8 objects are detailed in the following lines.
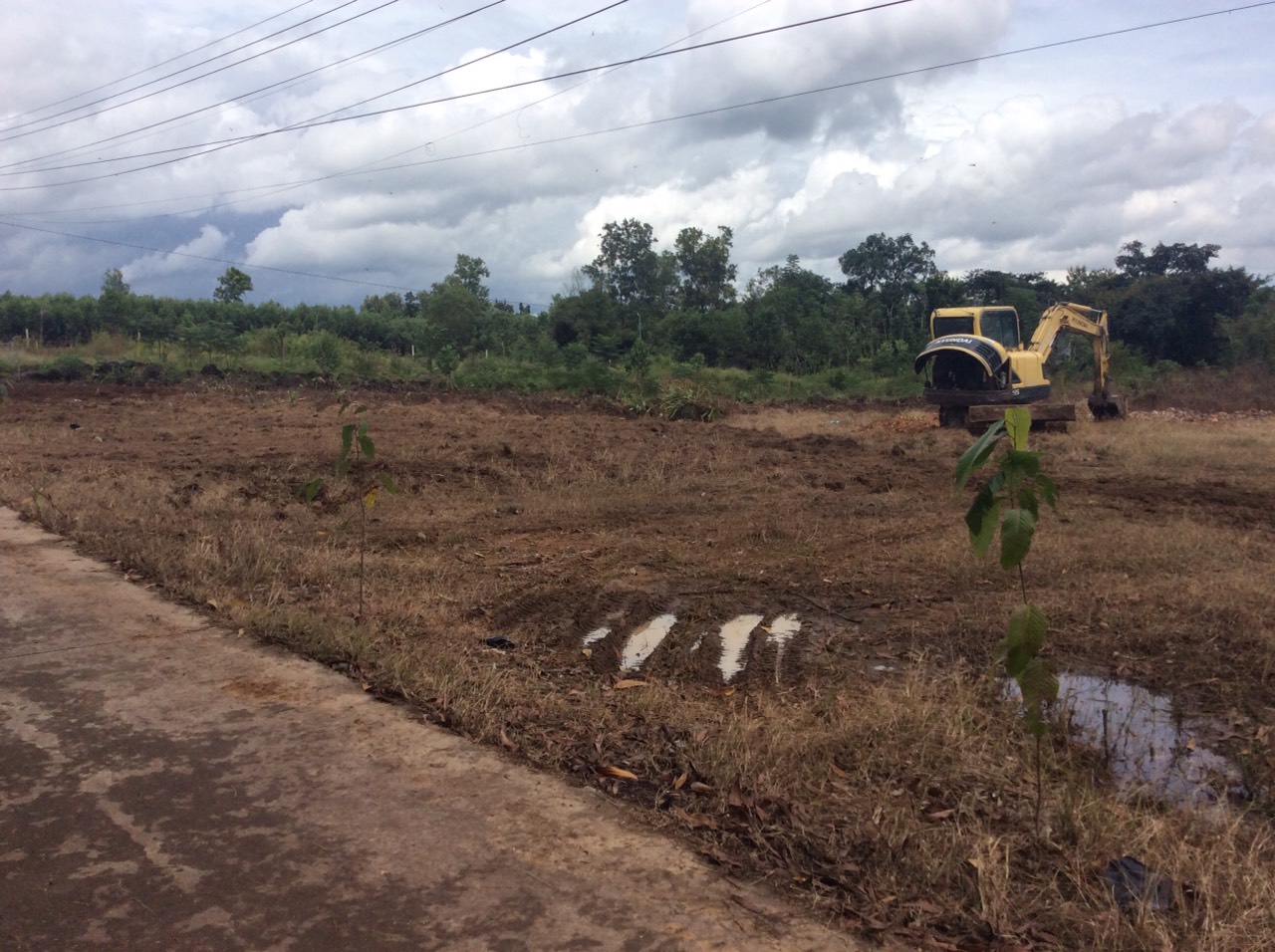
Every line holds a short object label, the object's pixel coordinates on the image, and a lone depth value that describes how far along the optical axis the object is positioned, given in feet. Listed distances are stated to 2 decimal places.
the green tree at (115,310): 146.51
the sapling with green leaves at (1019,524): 11.70
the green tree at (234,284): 212.64
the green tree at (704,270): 193.67
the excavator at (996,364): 62.13
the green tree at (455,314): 176.65
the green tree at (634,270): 192.34
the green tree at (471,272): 245.24
